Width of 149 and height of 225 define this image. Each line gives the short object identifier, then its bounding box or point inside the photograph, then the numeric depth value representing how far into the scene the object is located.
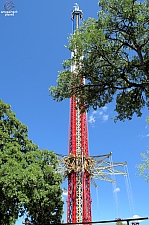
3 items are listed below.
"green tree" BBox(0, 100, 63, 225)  7.69
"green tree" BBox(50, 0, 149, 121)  7.08
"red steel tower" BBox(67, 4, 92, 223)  19.08
